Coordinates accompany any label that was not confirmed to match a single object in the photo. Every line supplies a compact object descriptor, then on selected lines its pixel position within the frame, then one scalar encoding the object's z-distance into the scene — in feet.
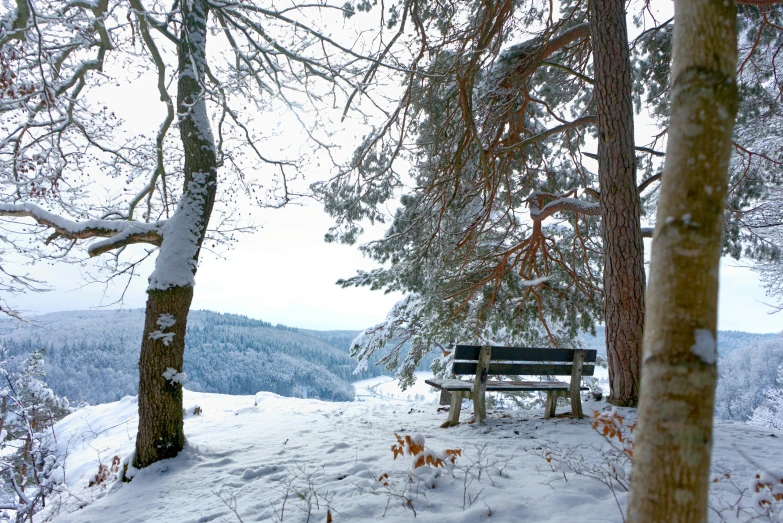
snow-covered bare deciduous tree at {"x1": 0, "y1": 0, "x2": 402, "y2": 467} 13.88
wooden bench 16.56
